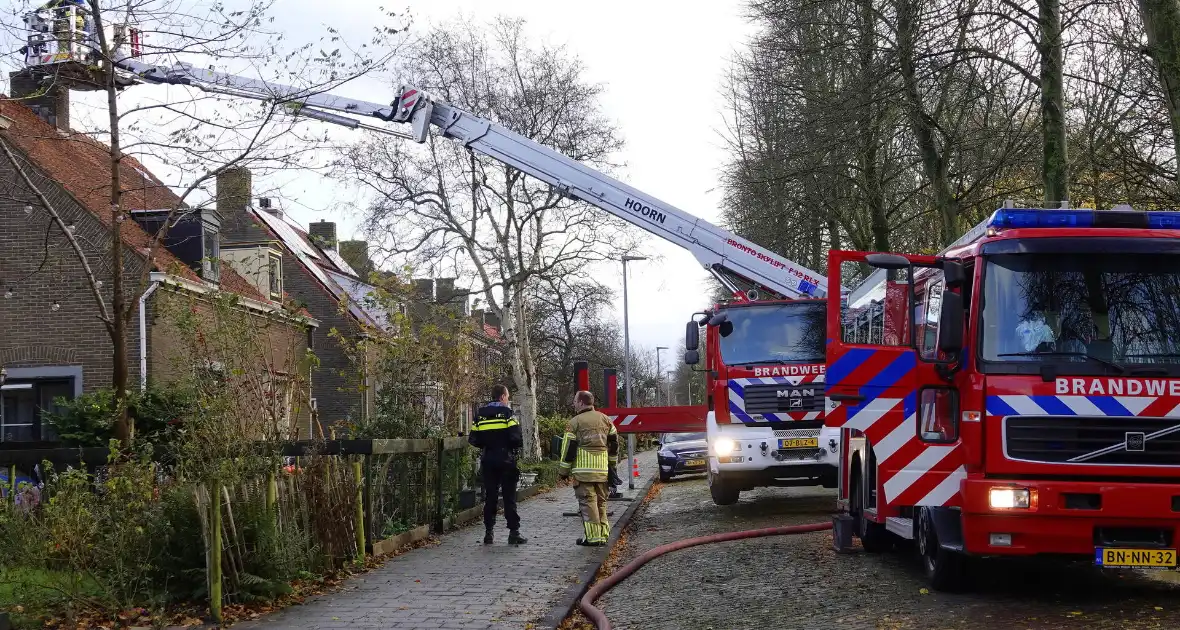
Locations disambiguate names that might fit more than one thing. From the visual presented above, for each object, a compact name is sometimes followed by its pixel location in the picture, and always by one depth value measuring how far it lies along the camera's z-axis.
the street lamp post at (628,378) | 22.94
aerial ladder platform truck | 16.27
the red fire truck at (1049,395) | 8.18
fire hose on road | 8.74
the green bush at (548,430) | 43.53
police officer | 13.56
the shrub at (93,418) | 18.66
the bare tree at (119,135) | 10.79
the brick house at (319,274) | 34.03
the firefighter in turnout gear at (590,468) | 13.55
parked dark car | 29.06
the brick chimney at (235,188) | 11.43
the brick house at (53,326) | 23.30
